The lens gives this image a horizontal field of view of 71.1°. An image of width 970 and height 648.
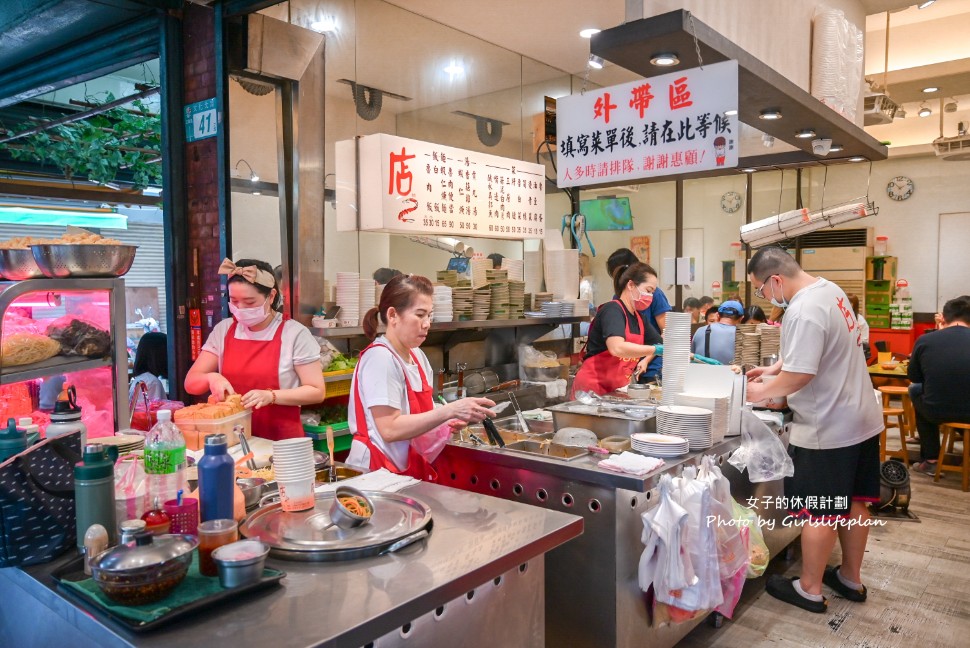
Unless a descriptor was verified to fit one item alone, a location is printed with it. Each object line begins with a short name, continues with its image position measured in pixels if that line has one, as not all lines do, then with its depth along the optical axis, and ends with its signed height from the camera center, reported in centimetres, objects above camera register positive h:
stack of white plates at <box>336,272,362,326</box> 435 -3
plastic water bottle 192 -48
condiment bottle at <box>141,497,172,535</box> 157 -54
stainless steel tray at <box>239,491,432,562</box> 162 -61
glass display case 244 -22
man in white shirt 338 -65
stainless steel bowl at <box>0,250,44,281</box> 243 +9
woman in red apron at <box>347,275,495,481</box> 243 -39
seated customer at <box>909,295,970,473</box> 561 -65
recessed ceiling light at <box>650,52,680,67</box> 290 +100
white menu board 443 +71
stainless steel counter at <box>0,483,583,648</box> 131 -65
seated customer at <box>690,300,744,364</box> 525 -40
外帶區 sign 292 +75
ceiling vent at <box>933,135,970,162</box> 814 +174
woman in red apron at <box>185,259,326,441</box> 322 -34
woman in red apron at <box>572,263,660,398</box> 446 -28
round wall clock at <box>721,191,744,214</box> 1192 +156
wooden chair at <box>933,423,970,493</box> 564 -137
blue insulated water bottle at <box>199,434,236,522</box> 158 -44
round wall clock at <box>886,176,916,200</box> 1077 +162
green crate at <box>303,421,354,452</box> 404 -89
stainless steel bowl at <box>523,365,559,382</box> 580 -71
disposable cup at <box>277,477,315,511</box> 186 -56
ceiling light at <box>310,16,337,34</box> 477 +189
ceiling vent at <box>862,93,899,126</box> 584 +157
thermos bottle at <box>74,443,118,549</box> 159 -47
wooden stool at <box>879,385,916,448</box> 667 -113
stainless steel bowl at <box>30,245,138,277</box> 241 +11
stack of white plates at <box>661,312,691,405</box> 338 -32
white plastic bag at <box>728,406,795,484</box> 324 -80
